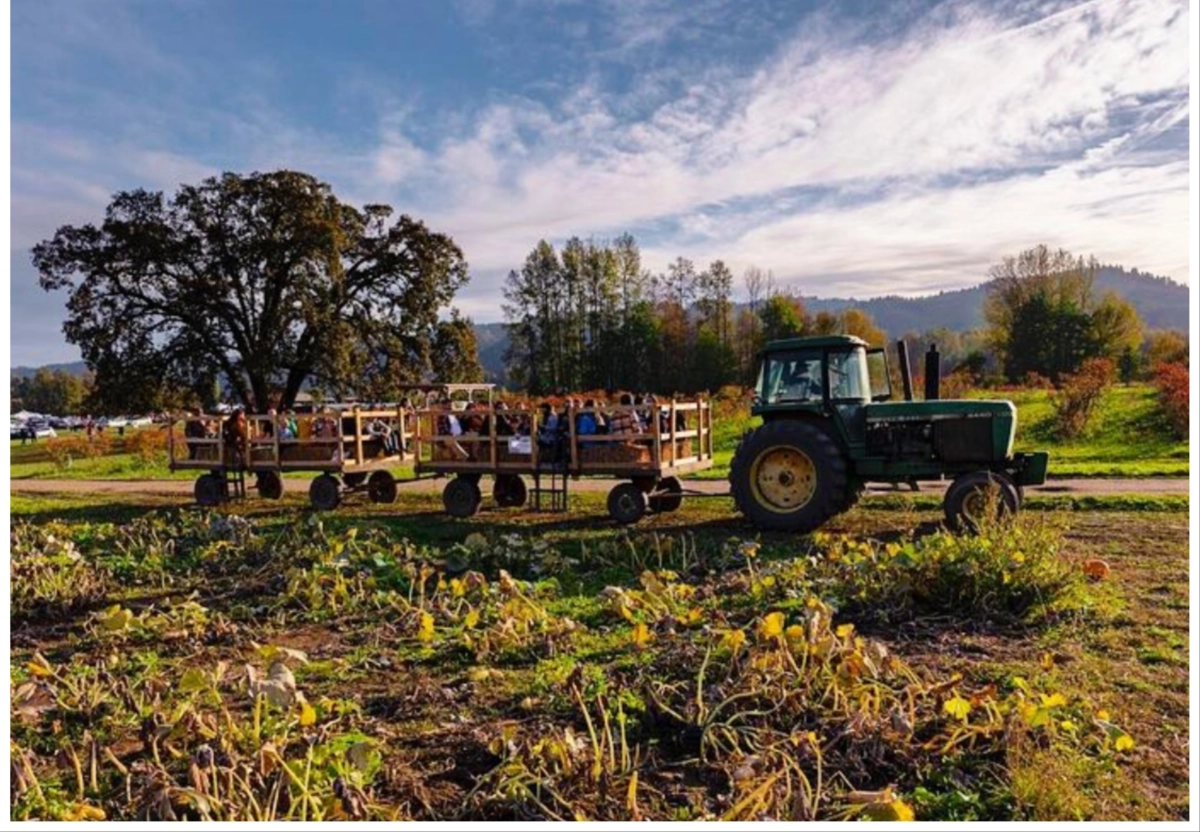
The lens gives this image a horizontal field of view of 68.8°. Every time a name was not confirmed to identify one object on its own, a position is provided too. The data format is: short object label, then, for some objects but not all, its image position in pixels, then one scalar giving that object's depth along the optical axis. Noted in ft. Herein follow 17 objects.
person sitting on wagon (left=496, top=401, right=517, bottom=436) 41.32
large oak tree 95.30
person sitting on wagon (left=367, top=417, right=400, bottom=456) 48.93
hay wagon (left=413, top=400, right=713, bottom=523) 37.99
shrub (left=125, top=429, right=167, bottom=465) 83.92
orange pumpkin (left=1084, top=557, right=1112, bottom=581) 23.40
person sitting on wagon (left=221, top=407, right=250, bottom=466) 49.29
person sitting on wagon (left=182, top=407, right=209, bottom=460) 52.08
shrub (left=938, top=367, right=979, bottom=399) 93.71
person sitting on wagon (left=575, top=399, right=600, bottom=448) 39.06
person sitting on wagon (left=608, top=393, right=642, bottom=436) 38.32
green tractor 32.60
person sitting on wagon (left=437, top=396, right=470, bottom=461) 42.27
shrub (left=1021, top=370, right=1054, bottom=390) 107.81
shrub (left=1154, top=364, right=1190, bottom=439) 67.31
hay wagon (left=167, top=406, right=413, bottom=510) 46.88
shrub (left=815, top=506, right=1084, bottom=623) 20.25
